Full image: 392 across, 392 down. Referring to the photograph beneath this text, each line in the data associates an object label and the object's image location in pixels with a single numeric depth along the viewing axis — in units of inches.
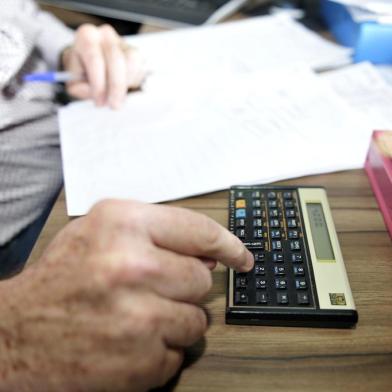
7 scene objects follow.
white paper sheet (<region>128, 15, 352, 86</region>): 30.3
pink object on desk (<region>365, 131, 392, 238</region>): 18.8
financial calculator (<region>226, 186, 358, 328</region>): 14.6
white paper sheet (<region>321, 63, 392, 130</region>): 24.6
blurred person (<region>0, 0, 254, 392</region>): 12.1
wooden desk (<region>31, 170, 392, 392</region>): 13.3
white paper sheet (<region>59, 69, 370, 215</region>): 21.2
